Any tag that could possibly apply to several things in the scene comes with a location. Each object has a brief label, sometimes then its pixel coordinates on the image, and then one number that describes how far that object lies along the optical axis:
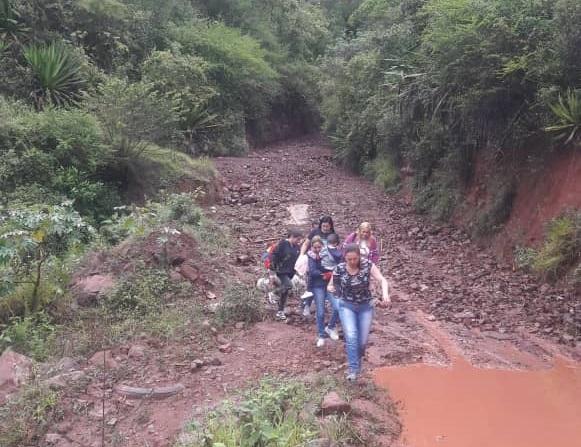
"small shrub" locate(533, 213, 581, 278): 8.09
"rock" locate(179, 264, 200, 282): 8.30
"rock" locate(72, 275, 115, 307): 7.60
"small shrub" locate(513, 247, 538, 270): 8.91
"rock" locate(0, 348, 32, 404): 5.82
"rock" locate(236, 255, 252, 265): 9.77
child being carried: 6.45
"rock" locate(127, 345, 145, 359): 6.36
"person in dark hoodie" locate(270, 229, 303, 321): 7.16
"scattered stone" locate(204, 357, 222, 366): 6.16
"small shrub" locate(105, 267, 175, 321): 7.36
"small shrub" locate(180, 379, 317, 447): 4.34
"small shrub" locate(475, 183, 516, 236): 10.44
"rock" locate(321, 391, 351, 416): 4.78
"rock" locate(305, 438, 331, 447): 4.24
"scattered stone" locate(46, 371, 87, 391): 5.68
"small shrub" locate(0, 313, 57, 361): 6.65
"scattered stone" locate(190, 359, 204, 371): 6.05
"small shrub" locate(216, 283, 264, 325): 7.17
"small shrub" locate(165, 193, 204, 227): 10.24
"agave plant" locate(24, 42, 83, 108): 14.12
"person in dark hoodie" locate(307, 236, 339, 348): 6.45
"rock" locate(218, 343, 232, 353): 6.48
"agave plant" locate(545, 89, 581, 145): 8.58
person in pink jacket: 6.86
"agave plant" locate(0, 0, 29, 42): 15.05
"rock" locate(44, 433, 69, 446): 5.03
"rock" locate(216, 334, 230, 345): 6.69
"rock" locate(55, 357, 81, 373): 6.12
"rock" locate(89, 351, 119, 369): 6.18
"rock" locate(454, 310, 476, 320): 7.69
